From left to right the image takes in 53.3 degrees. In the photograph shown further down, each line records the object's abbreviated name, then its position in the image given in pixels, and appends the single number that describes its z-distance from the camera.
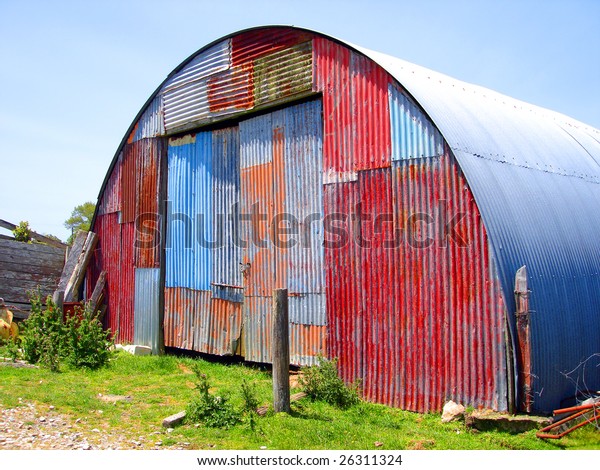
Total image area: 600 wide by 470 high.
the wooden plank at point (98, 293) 15.94
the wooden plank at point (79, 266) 16.25
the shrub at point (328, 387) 9.19
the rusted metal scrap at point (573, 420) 7.40
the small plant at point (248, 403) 8.15
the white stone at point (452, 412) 8.21
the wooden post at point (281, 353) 8.35
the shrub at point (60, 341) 12.04
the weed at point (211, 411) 7.93
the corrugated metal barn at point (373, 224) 8.57
